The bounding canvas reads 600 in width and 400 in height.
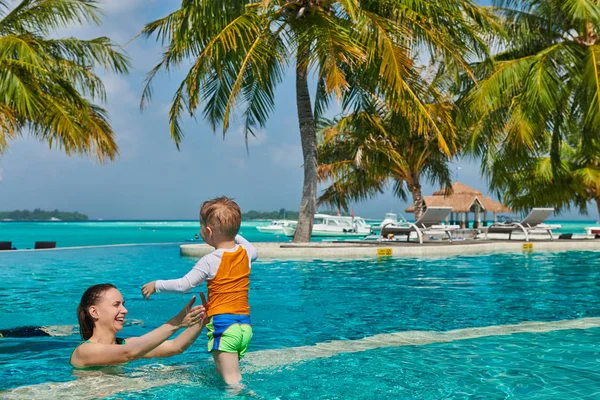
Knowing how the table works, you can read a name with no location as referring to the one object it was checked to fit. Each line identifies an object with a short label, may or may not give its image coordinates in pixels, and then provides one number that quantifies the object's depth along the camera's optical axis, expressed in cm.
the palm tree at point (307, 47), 1443
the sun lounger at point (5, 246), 1675
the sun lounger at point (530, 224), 2091
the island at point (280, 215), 11972
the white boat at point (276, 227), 5008
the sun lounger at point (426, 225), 1836
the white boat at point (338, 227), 4750
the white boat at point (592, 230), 3826
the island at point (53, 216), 17850
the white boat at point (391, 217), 5423
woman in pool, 363
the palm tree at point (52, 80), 1294
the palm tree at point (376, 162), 2509
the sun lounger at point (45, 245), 1798
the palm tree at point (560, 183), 3117
